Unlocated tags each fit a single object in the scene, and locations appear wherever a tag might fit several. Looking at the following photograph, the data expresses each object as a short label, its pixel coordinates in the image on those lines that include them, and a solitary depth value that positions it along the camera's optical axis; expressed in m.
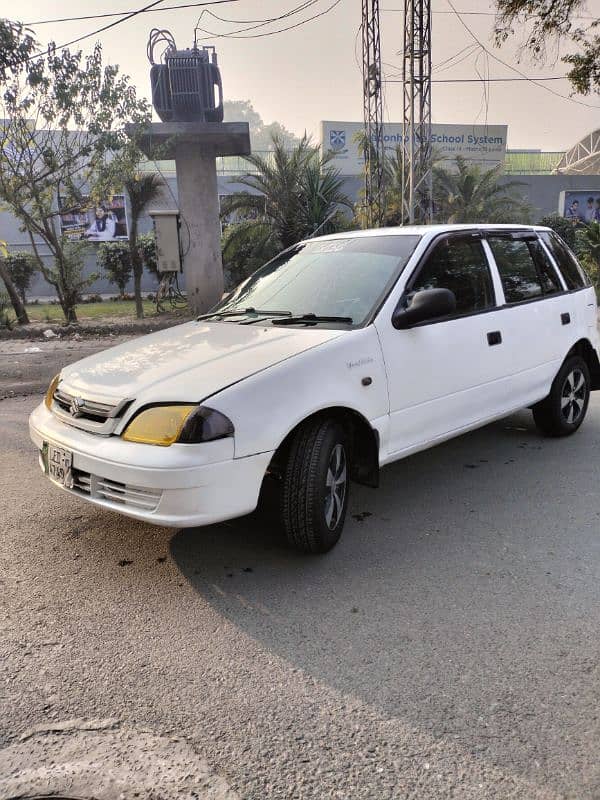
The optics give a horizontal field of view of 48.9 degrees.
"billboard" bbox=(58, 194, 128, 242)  26.77
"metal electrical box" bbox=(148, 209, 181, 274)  15.37
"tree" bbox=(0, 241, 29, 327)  13.56
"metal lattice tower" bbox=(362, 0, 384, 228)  16.75
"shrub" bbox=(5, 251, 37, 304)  21.75
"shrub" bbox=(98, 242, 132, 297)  21.81
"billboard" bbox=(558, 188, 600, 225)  31.12
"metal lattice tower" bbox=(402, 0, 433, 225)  14.46
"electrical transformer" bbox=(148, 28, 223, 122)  15.09
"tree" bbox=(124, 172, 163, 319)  16.05
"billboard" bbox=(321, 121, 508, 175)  33.81
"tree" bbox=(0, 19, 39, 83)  11.70
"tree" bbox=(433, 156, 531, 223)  23.11
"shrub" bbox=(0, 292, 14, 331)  12.80
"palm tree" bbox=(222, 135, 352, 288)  19.39
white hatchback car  2.96
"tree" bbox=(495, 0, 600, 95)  13.52
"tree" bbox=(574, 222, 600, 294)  17.00
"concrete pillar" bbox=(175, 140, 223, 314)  15.27
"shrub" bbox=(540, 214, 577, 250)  25.38
